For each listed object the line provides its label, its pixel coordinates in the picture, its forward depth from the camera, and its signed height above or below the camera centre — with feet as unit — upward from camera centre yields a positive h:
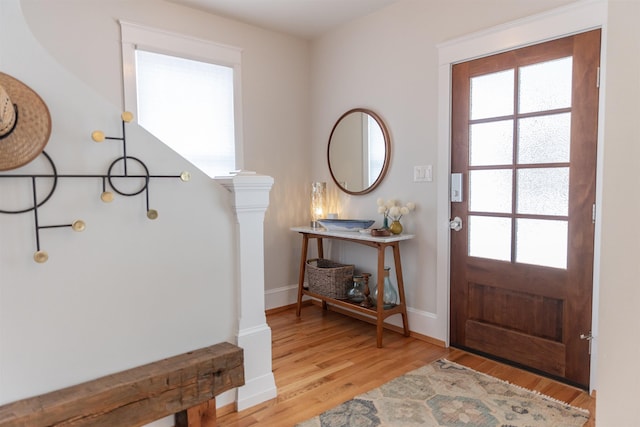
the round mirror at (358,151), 10.73 +1.08
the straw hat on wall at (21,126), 4.35 +0.73
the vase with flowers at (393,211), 9.88 -0.53
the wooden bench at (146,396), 4.60 -2.56
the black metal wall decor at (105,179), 4.71 +0.17
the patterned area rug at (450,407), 6.33 -3.63
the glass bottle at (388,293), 9.91 -2.54
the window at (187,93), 9.63 +2.51
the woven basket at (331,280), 10.78 -2.44
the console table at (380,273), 9.40 -1.96
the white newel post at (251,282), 6.55 -1.53
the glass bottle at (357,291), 10.59 -2.68
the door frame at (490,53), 6.95 +2.75
